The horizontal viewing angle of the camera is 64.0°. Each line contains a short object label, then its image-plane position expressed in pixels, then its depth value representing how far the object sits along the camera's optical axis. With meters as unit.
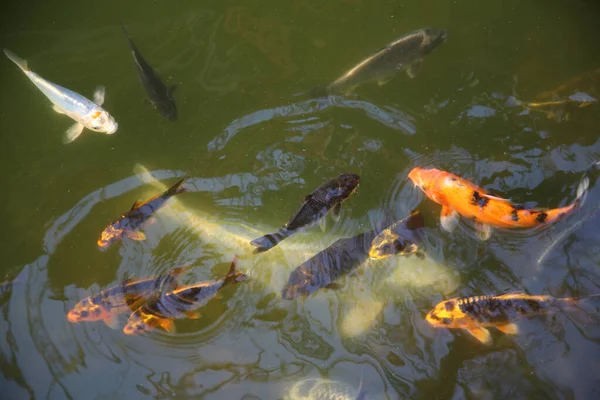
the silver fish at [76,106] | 3.36
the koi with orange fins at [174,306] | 3.06
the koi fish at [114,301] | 3.16
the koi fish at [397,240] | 3.19
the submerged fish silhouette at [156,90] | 3.73
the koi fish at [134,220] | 3.27
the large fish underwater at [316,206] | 3.10
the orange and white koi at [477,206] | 3.05
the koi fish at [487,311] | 2.89
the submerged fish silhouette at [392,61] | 3.73
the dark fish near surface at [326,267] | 3.19
